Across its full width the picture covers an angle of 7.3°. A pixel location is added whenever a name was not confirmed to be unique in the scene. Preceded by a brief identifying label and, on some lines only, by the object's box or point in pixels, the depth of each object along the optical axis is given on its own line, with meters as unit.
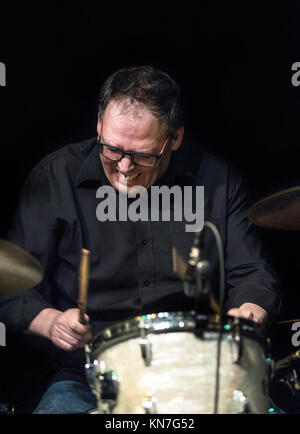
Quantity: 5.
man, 4.22
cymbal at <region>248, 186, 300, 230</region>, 4.06
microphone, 3.82
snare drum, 3.86
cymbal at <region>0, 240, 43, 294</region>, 3.99
